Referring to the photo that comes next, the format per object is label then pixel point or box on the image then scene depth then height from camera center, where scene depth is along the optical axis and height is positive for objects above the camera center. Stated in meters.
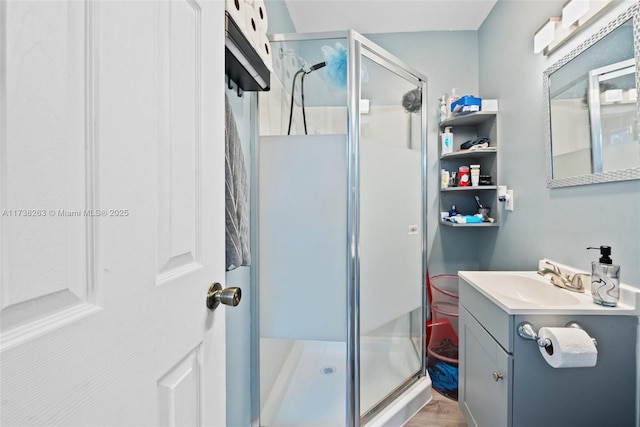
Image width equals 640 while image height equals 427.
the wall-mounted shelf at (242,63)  0.81 +0.50
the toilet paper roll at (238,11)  0.75 +0.56
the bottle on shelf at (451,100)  2.09 +0.85
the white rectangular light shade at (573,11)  1.18 +0.87
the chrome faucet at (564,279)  1.17 -0.28
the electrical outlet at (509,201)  1.80 +0.09
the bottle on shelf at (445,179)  2.15 +0.27
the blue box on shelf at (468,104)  1.96 +0.76
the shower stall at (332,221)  1.34 -0.03
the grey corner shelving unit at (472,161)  1.97 +0.41
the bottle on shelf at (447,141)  2.13 +0.55
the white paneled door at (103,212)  0.27 +0.00
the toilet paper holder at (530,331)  0.91 -0.38
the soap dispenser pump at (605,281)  0.97 -0.23
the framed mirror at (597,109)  0.99 +0.43
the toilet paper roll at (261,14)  0.97 +0.71
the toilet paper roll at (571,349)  0.84 -0.40
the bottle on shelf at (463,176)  2.08 +0.28
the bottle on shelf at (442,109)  2.15 +0.81
